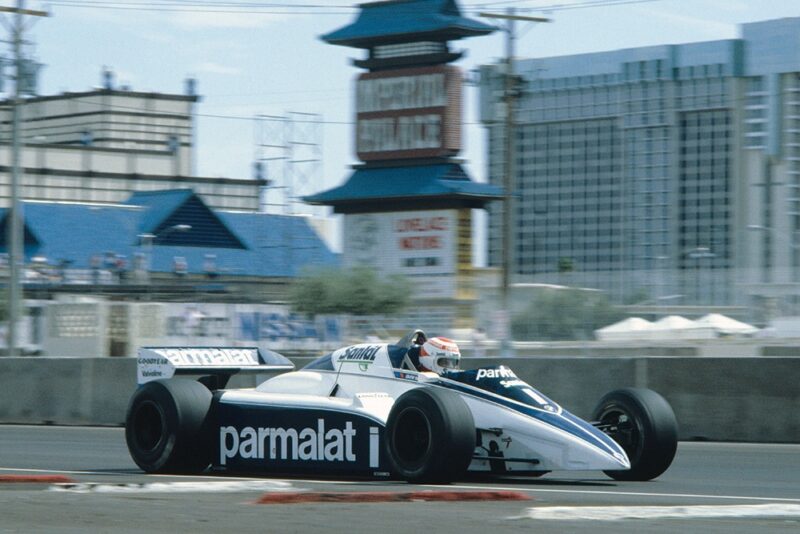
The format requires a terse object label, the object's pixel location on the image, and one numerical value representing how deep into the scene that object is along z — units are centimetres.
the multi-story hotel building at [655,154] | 14838
